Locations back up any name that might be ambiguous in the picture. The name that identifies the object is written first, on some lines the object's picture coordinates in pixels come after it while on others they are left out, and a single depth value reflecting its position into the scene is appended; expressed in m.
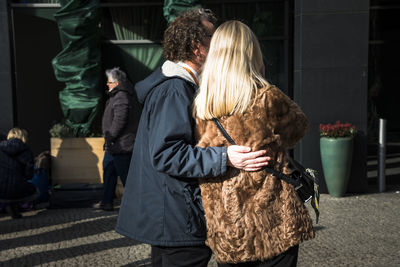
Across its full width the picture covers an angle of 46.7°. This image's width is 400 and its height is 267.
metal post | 7.98
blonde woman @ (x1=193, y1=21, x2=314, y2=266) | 2.22
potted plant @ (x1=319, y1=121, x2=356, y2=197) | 7.43
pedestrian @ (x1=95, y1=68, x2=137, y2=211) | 6.49
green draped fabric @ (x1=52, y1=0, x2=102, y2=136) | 8.15
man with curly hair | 2.25
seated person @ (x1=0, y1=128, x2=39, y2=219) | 6.49
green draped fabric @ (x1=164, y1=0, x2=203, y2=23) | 7.55
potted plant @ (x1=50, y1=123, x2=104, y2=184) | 8.25
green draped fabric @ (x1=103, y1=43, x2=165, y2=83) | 10.70
